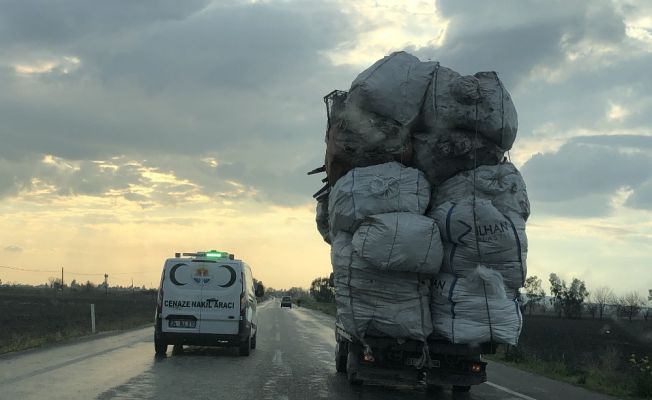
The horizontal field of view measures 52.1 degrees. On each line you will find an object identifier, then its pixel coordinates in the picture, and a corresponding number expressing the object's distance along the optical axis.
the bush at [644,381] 11.27
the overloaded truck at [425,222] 8.73
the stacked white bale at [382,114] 9.58
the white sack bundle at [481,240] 8.70
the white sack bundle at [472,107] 9.31
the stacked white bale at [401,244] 8.52
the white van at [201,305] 15.09
